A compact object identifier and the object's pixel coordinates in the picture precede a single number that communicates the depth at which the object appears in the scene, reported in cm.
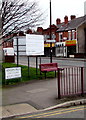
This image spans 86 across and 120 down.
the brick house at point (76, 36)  4056
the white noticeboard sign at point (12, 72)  1006
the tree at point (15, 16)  1145
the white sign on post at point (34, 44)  1177
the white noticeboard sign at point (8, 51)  3462
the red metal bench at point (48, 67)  1200
